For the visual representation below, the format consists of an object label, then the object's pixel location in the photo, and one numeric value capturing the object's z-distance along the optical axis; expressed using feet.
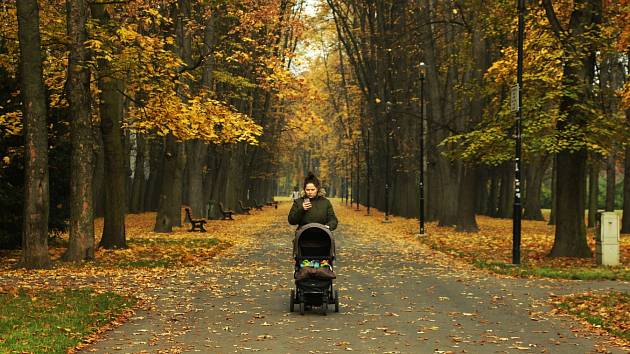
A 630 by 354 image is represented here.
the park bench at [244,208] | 178.48
